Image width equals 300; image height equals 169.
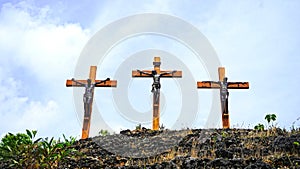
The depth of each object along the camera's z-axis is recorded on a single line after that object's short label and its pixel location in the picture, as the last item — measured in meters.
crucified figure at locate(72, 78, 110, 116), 15.33
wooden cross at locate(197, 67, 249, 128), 15.20
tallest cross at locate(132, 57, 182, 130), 15.37
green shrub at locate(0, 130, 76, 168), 9.39
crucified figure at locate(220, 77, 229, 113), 15.30
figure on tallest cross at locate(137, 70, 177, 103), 15.58
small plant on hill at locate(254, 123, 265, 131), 13.14
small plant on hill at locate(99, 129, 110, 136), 14.32
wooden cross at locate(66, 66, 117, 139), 15.07
